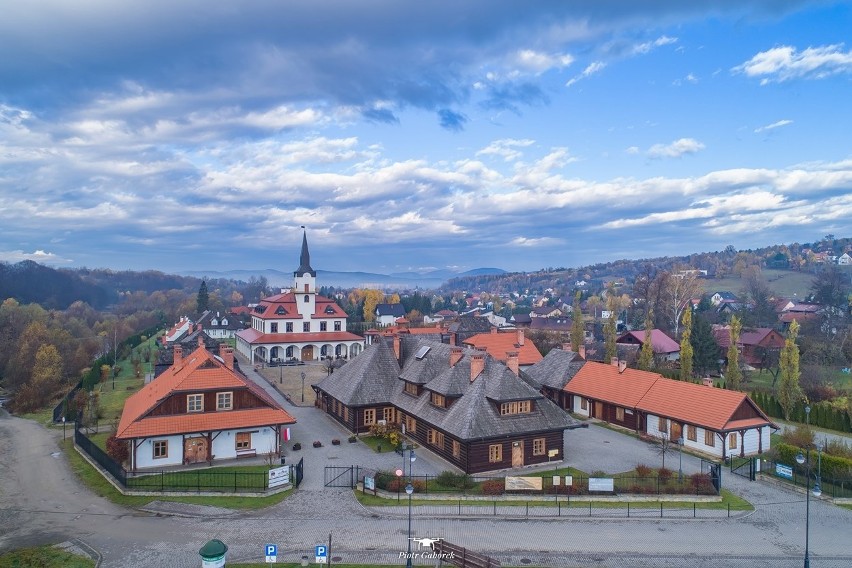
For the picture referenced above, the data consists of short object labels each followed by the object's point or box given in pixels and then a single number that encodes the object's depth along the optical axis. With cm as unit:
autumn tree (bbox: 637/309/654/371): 5391
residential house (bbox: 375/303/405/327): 12380
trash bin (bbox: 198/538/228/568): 1658
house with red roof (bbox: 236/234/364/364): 7238
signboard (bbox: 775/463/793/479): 2928
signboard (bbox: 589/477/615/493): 2620
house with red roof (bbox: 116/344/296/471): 3014
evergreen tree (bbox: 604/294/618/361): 6034
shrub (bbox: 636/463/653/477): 2803
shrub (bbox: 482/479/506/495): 2631
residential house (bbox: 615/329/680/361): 7125
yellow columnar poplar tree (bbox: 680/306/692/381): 5222
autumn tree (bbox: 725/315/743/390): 5012
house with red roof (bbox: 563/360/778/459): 3466
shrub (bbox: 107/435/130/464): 3066
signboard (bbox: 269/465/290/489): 2671
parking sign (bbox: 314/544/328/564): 1794
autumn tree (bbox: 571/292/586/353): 6738
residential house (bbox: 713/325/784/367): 7000
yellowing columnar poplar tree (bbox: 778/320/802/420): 4369
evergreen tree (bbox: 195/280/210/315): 12276
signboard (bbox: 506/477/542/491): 2642
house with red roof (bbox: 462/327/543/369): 5869
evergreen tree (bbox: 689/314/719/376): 6331
